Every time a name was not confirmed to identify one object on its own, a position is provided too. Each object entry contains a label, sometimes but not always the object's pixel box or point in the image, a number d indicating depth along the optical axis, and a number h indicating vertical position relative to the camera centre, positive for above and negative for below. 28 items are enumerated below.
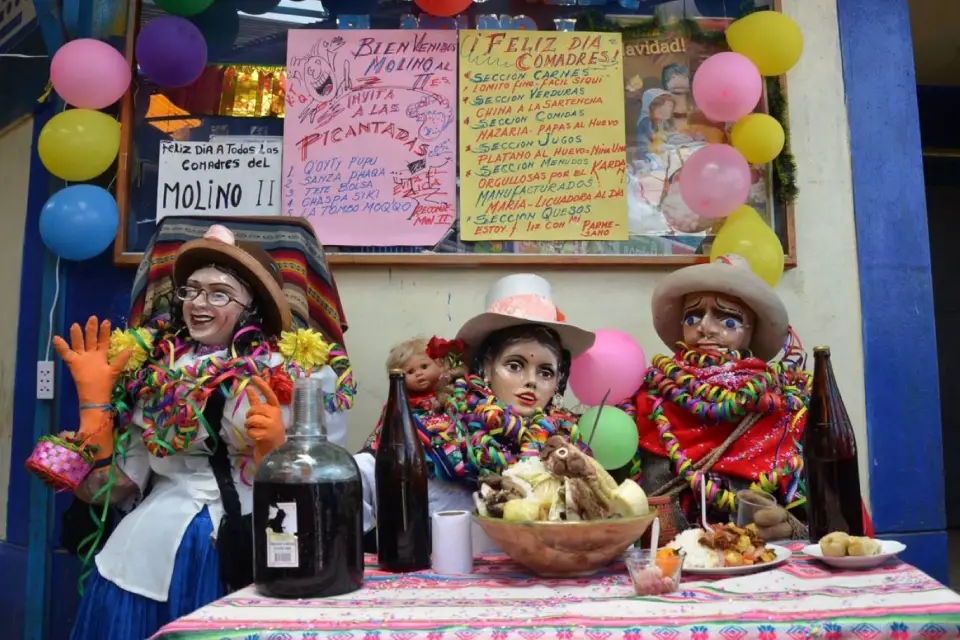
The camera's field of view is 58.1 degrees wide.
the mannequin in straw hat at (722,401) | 2.10 +0.04
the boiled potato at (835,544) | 1.34 -0.20
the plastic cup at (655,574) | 1.23 -0.23
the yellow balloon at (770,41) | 2.67 +1.15
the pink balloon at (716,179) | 2.54 +0.69
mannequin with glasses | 1.96 -0.01
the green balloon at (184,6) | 2.62 +1.26
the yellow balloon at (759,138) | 2.66 +0.85
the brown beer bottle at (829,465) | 1.50 -0.09
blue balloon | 2.50 +0.58
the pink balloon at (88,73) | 2.52 +1.02
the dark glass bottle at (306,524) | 1.25 -0.15
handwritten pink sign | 2.75 +0.91
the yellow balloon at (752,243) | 2.56 +0.51
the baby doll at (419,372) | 2.37 +0.13
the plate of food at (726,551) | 1.34 -0.22
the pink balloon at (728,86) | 2.59 +0.99
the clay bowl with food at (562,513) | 1.29 -0.15
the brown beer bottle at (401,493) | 1.43 -0.13
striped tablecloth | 1.09 -0.26
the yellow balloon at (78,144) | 2.52 +0.81
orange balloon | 2.66 +1.26
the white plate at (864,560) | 1.32 -0.22
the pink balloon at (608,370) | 2.26 +0.12
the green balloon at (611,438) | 1.93 -0.05
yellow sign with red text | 2.77 +0.91
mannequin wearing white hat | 1.98 +0.05
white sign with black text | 2.72 +0.76
